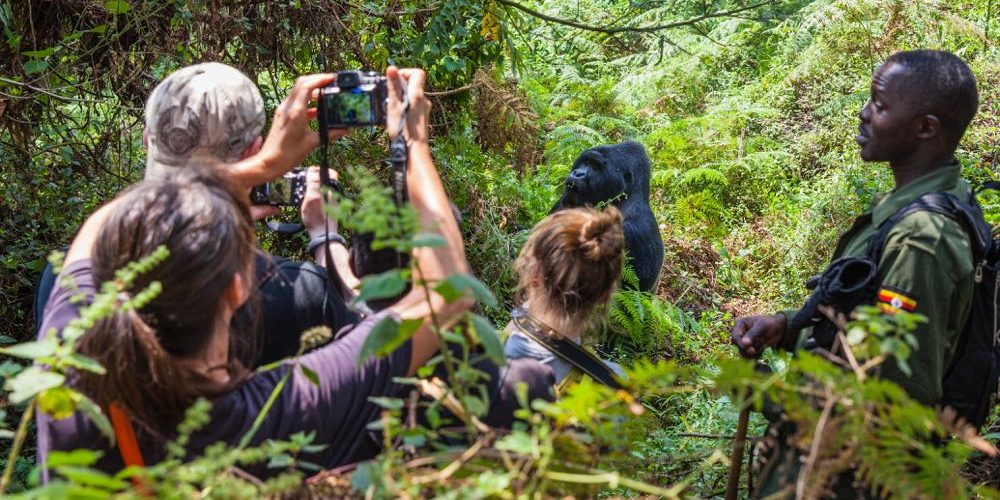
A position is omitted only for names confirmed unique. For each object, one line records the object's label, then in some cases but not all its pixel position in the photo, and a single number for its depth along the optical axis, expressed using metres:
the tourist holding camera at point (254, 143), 2.08
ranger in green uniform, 2.30
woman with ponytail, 1.41
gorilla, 5.79
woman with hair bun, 2.70
